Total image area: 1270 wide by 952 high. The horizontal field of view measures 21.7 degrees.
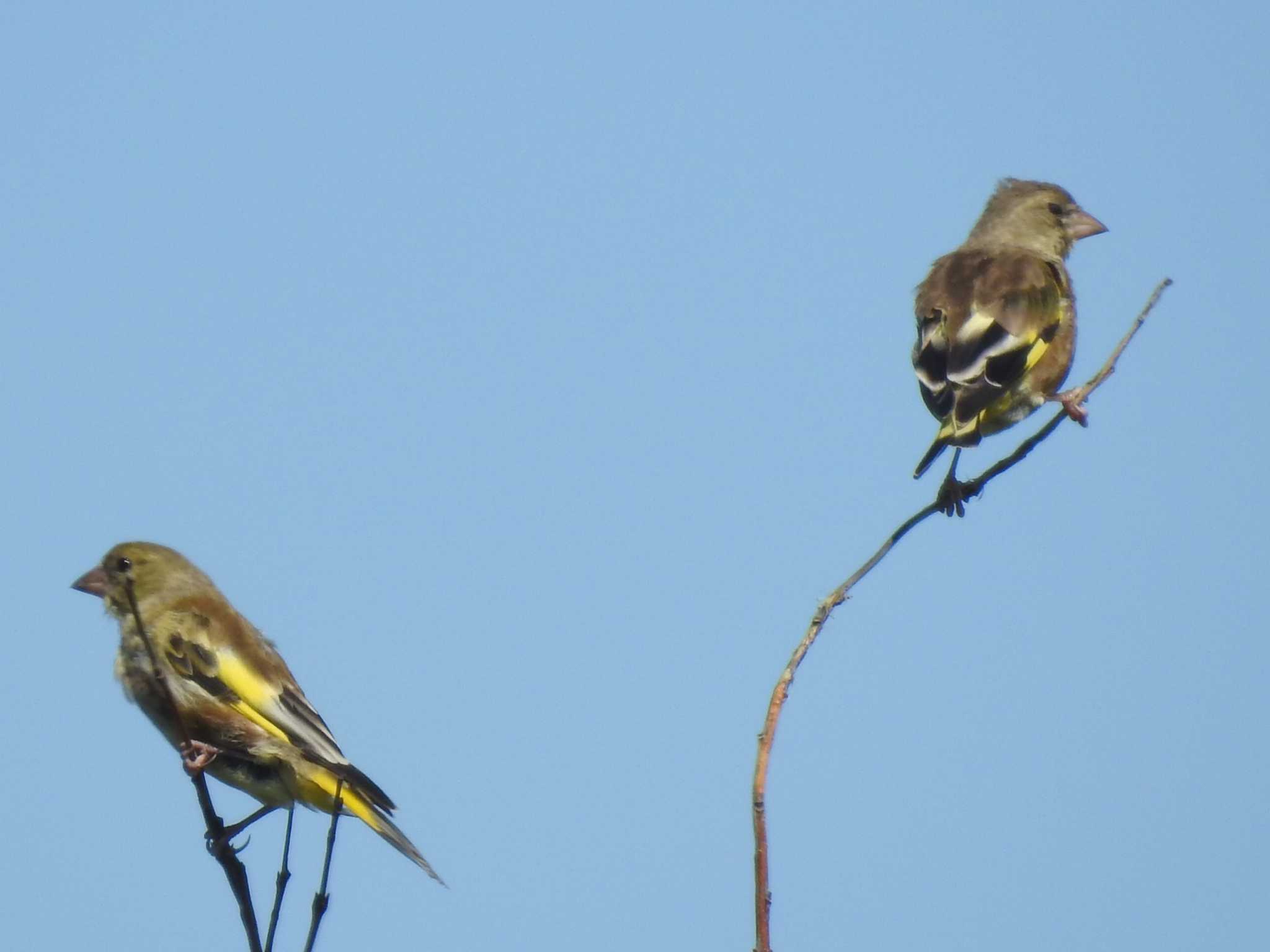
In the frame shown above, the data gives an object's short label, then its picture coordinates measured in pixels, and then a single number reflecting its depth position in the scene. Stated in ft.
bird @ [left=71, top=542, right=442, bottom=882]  39.45
